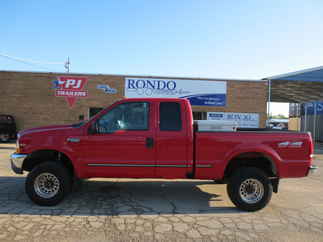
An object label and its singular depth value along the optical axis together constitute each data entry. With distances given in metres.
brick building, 14.98
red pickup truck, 4.15
